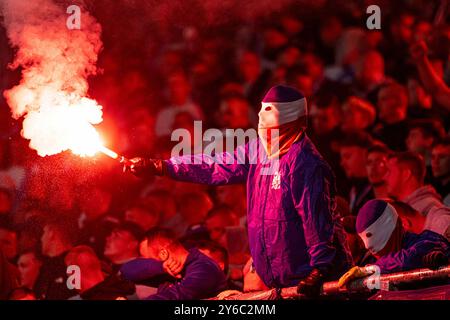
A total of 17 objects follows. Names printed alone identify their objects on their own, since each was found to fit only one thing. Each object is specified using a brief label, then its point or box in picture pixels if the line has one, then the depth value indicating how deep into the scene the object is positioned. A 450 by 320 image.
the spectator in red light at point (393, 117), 9.44
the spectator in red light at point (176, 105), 9.95
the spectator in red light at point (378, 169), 9.20
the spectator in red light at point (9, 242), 9.87
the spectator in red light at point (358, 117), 9.55
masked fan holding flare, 7.88
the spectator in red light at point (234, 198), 9.70
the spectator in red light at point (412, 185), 8.83
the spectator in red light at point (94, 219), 9.77
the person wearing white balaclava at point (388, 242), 7.71
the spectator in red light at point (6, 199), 9.91
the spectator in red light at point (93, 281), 9.30
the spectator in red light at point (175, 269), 8.74
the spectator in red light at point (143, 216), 9.78
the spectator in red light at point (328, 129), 9.34
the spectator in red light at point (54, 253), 9.66
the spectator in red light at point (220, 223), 9.49
